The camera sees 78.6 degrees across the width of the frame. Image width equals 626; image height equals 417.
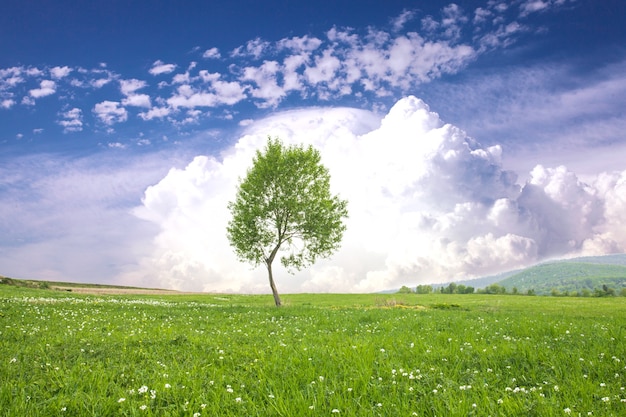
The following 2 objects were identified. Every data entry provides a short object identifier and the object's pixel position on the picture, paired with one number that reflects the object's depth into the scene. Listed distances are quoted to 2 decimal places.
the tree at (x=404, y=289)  106.66
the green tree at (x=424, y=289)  114.62
